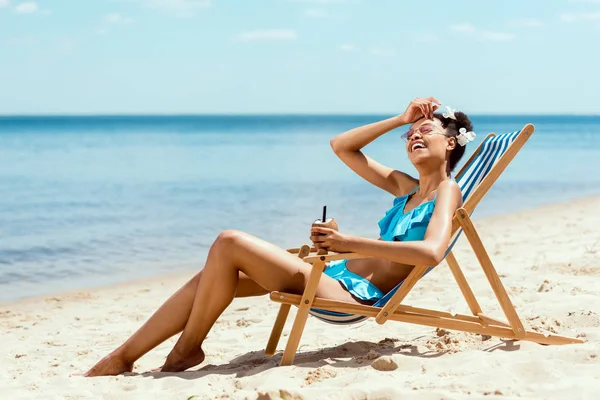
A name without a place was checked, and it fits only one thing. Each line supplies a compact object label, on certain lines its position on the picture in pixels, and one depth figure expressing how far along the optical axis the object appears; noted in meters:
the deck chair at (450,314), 3.49
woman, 3.39
